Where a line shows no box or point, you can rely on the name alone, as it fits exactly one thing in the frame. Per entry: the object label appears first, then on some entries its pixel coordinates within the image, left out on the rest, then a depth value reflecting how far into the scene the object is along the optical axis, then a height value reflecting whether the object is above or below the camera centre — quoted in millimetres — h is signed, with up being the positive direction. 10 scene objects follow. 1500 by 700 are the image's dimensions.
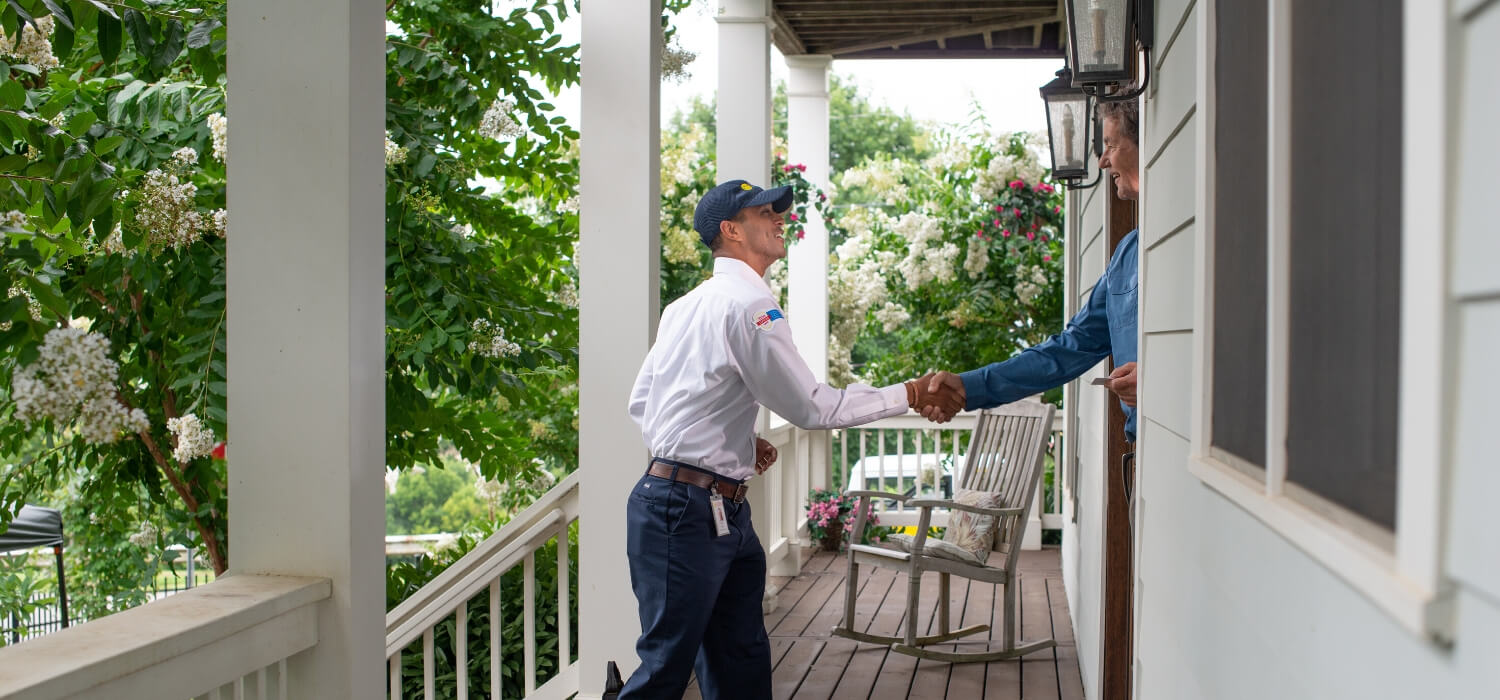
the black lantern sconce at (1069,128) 3682 +671
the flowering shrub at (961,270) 7141 +354
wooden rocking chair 4371 -797
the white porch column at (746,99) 5199 +1055
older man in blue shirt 2512 -45
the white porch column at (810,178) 7004 +858
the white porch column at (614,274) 3426 +153
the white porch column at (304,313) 1775 +17
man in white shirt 2668 -362
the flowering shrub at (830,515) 6902 -1185
